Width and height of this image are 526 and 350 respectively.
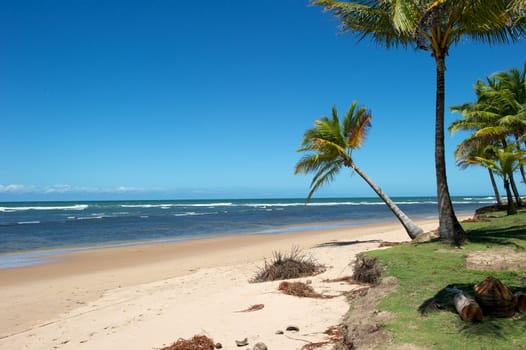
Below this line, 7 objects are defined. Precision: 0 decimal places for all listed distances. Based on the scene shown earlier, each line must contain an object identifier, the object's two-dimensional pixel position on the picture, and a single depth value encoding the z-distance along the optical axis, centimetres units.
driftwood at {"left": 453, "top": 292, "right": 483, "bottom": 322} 400
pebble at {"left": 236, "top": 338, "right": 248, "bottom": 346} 489
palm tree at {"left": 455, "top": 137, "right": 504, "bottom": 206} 2009
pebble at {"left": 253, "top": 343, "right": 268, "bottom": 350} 456
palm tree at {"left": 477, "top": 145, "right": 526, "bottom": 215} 1541
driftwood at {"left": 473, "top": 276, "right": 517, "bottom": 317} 401
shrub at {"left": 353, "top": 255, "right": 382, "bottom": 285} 698
